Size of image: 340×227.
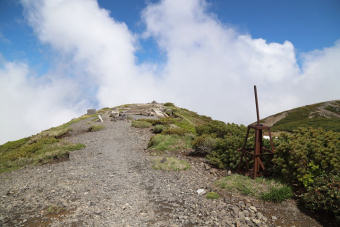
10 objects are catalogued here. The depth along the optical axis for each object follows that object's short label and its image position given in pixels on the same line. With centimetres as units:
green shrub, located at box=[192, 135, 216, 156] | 1206
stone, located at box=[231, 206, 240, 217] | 620
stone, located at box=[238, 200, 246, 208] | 660
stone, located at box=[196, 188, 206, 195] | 766
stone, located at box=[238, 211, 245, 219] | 605
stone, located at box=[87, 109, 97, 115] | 4908
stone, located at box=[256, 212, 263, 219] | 605
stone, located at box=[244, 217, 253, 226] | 577
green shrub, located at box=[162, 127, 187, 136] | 1702
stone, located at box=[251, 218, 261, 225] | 579
